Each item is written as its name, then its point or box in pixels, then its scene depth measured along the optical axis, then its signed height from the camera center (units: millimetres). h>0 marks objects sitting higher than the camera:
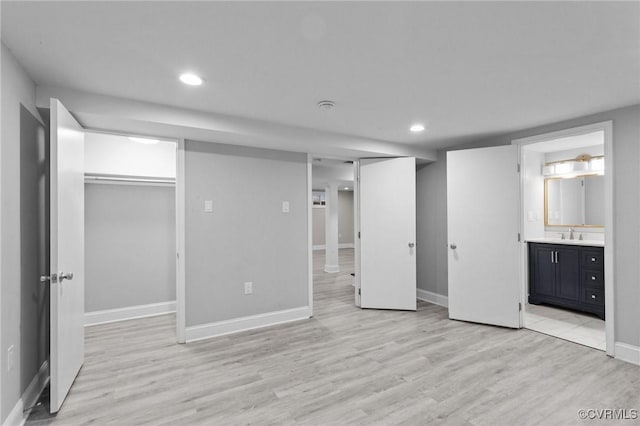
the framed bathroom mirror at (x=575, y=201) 4477 +175
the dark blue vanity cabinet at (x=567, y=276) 3902 -832
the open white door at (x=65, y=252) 1965 -243
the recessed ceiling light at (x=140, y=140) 3873 +921
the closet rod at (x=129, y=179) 3666 +443
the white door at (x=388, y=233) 4219 -252
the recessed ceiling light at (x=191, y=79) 2170 +956
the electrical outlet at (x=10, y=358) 1779 -791
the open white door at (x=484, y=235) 3586 -249
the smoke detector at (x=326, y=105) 2696 +947
